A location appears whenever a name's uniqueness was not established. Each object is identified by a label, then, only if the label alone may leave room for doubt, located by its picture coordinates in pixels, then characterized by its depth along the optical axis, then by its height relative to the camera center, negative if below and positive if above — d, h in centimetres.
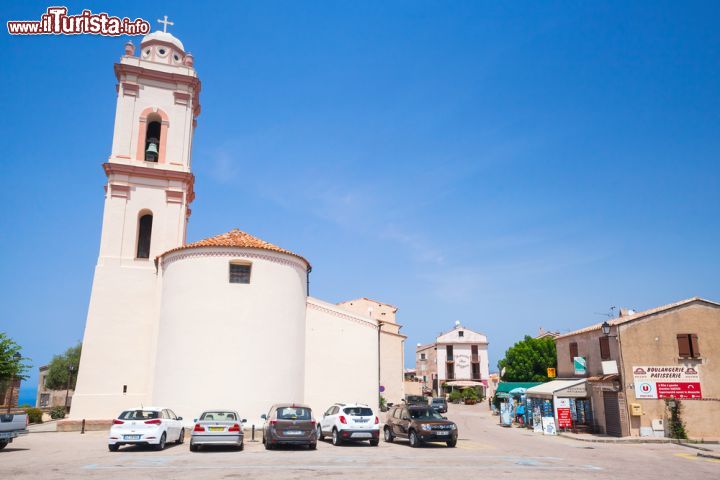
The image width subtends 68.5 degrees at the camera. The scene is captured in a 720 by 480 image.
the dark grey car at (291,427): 1698 -150
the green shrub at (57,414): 3700 -239
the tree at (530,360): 5876 +221
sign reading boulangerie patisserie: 2477 -5
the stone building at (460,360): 7888 +293
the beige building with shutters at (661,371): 2450 +45
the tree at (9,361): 2419 +77
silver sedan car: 1647 -156
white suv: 1869 -155
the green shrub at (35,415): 3231 -219
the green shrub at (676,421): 2391 -177
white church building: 2358 +347
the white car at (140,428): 1641 -151
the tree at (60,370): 5422 +86
